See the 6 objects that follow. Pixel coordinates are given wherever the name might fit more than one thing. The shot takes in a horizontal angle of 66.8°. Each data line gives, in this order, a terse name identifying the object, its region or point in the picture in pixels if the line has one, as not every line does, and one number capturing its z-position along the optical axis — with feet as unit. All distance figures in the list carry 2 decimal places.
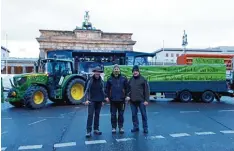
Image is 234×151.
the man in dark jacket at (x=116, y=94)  15.42
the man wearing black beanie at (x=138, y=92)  15.65
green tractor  26.33
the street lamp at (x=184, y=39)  89.64
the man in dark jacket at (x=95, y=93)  15.28
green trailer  32.80
